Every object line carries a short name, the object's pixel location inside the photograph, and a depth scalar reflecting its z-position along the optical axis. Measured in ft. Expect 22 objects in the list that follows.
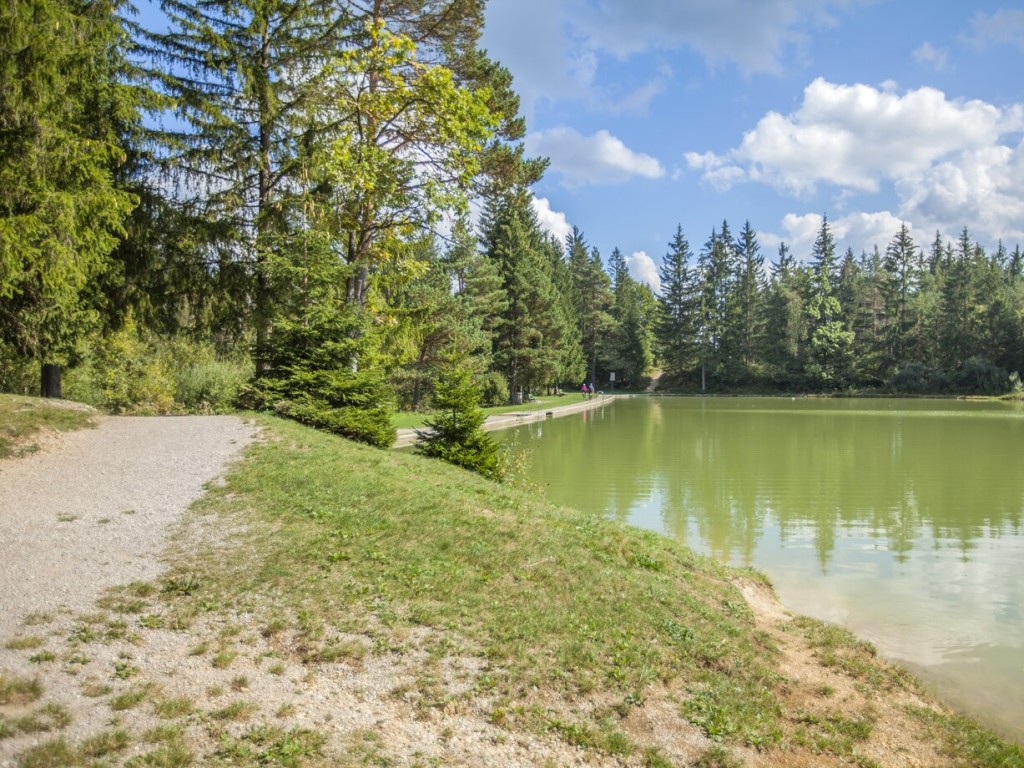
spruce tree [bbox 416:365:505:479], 41.34
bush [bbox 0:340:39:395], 57.00
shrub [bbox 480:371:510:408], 124.88
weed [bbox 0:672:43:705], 11.87
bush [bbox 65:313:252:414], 61.82
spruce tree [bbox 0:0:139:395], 30.63
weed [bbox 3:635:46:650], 13.65
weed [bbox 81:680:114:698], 12.34
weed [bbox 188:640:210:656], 14.20
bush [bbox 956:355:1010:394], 185.68
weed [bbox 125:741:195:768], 10.64
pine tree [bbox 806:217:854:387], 216.13
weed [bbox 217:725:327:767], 11.18
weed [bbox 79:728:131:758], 10.79
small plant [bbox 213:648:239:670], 13.88
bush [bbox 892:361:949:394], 196.44
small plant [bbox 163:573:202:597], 16.99
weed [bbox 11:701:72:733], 11.13
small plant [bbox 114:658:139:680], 13.08
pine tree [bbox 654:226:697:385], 240.53
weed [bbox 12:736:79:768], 10.32
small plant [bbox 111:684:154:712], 12.07
